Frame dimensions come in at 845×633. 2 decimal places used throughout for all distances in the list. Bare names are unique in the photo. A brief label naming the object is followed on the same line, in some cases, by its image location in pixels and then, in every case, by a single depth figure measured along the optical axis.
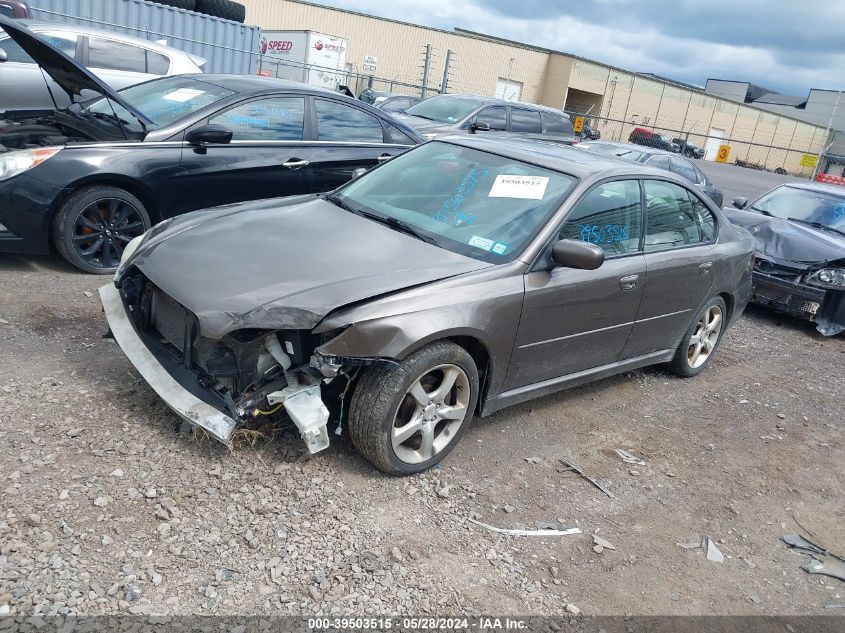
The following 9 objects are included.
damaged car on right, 7.18
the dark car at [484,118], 11.70
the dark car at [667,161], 12.85
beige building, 37.75
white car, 7.86
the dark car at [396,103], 14.27
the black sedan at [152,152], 5.06
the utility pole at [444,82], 20.03
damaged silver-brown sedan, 3.14
